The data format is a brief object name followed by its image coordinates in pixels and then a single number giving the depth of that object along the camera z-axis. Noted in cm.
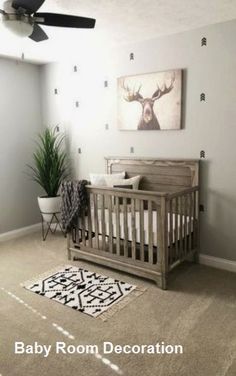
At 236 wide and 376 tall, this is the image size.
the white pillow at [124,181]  344
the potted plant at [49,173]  409
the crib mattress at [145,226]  286
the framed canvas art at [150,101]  324
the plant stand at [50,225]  422
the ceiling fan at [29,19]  189
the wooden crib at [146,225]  275
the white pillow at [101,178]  359
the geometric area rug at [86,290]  249
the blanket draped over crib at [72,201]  318
